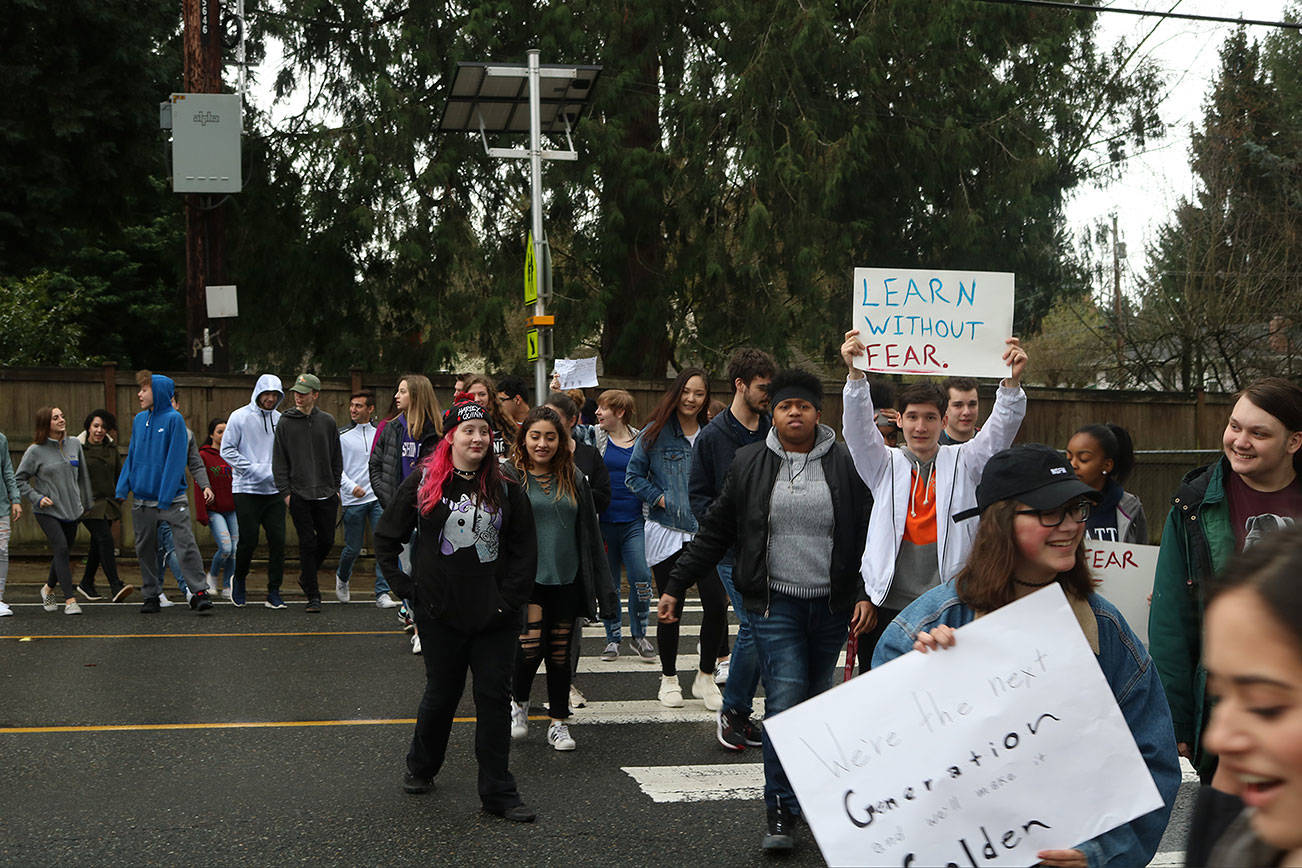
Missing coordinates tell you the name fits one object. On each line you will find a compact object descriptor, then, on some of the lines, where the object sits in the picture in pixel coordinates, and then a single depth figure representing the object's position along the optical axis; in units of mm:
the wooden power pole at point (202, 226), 15203
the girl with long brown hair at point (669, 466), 8539
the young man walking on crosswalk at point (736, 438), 7055
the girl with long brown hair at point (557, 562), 7062
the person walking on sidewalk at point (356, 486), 12516
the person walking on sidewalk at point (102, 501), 12133
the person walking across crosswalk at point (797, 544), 5469
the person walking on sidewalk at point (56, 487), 11531
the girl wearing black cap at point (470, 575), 5824
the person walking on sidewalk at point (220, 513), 12445
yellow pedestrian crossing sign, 13250
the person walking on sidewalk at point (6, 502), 11273
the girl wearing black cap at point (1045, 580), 2918
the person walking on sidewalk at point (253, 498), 12086
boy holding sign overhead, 5398
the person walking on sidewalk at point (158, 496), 11570
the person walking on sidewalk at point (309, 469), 12094
